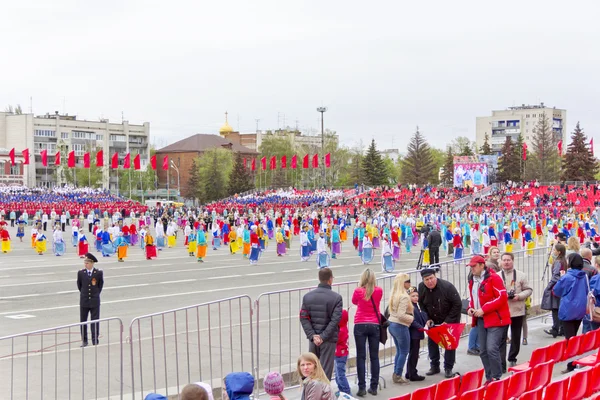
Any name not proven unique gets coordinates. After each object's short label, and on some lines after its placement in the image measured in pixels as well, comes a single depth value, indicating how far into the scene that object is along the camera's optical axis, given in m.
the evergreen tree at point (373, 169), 93.44
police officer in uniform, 13.16
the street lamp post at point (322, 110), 84.41
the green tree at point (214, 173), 101.44
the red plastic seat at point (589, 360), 8.74
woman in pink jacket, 8.90
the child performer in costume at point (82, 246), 30.94
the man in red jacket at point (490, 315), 9.17
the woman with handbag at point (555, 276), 11.48
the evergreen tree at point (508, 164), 88.29
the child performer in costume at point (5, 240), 33.81
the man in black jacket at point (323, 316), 8.53
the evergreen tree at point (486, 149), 94.04
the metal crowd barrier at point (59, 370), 9.38
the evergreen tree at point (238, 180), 96.56
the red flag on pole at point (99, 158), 71.67
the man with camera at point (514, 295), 10.13
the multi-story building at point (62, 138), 113.31
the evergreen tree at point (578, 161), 80.69
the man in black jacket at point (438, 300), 9.74
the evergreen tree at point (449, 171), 102.62
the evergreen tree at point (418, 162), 100.69
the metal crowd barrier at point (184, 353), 9.48
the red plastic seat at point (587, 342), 9.93
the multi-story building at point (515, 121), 177.25
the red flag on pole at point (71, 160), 72.54
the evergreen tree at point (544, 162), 100.00
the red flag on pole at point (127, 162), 75.64
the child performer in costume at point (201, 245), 29.75
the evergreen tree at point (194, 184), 104.75
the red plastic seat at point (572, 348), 9.49
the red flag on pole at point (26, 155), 74.72
